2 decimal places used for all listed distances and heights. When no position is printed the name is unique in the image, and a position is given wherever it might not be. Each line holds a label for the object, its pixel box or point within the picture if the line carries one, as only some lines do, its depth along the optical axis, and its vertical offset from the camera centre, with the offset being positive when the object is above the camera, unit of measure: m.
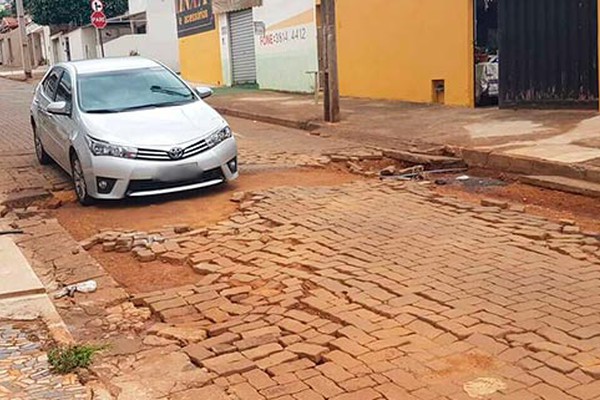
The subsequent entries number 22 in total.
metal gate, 12.98 +0.21
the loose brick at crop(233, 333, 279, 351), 4.71 -1.52
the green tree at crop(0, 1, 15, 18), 81.82 +8.36
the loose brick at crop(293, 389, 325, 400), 4.02 -1.57
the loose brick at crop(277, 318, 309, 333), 4.92 -1.50
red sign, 26.92 +2.27
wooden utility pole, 13.97 +0.32
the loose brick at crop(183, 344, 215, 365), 4.58 -1.53
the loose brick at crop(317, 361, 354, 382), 4.21 -1.55
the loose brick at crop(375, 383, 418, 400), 3.96 -1.56
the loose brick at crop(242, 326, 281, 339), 4.87 -1.51
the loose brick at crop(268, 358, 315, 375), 4.36 -1.55
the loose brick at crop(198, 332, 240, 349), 4.79 -1.52
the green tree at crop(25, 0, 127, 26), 46.38 +4.54
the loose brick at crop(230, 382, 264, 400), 4.08 -1.57
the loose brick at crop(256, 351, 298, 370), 4.45 -1.54
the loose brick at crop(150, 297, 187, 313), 5.46 -1.48
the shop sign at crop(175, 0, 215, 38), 28.17 +2.43
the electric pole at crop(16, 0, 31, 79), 36.22 +2.28
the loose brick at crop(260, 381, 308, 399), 4.09 -1.57
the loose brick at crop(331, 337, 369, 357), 4.52 -1.52
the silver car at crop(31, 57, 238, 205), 8.59 -0.50
